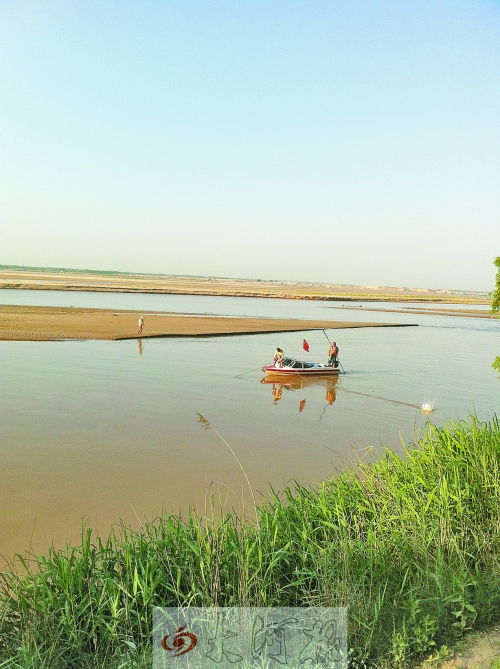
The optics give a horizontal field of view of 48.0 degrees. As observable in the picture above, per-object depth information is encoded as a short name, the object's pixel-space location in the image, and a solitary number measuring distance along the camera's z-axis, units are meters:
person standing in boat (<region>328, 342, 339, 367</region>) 26.58
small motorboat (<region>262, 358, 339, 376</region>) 25.19
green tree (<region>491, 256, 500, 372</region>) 12.87
